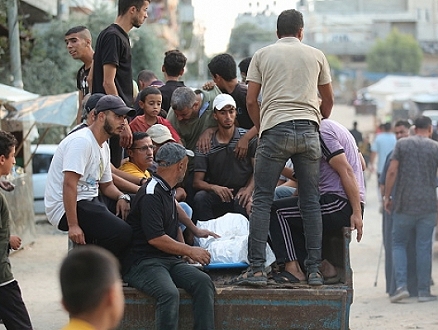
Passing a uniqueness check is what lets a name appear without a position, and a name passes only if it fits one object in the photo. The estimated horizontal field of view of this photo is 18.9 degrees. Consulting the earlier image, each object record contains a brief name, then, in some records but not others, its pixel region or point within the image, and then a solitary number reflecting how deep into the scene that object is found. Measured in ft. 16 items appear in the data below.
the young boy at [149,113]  35.39
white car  92.25
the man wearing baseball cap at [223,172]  34.51
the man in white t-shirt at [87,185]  28.72
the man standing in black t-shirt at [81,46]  37.18
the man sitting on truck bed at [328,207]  30.03
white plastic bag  30.19
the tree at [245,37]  454.05
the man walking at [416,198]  52.25
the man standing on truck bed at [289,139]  29.18
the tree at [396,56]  438.65
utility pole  77.27
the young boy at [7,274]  30.12
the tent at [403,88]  199.72
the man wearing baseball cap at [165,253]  26.87
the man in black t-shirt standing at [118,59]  33.82
